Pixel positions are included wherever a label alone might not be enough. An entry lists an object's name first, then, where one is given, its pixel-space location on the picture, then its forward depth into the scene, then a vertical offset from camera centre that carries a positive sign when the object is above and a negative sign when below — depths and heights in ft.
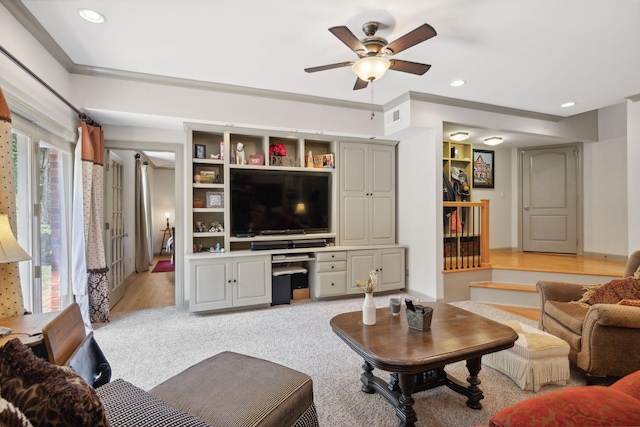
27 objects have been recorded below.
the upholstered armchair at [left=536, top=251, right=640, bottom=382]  6.85 -3.03
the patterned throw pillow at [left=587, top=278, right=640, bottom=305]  8.20 -2.24
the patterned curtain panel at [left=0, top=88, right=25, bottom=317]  6.08 +0.06
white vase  6.97 -2.28
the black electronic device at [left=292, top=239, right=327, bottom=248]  14.26 -1.51
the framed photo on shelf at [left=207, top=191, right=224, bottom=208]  13.57 +0.52
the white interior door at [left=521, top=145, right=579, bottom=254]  18.13 +0.57
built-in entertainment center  12.78 -0.18
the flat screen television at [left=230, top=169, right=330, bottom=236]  13.53 +0.39
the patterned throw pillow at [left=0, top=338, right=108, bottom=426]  2.29 -1.39
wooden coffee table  5.49 -2.57
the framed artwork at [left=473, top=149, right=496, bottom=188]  19.35 +2.55
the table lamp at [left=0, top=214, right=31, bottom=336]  5.08 -0.61
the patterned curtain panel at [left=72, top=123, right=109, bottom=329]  10.75 -0.63
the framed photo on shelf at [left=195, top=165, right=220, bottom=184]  13.33 +1.58
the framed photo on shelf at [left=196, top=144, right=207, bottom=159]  13.14 +2.50
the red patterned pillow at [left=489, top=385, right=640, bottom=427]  2.38 -1.61
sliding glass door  8.36 -0.03
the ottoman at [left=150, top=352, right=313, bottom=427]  4.18 -2.70
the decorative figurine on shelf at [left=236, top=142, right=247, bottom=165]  13.39 +2.41
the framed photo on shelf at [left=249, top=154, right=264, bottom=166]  13.76 +2.29
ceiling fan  7.44 +3.97
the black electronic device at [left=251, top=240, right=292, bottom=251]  13.48 -1.51
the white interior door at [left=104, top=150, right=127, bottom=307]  13.38 -0.64
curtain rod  6.70 +3.38
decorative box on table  6.53 -2.29
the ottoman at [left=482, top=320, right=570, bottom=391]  7.04 -3.51
